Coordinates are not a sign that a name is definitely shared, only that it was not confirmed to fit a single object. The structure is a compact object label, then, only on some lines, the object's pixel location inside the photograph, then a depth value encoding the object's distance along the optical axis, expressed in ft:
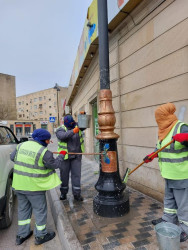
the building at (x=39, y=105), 209.87
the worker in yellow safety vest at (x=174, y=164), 7.64
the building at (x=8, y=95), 146.51
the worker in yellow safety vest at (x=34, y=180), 8.76
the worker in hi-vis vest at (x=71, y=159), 12.71
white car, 9.67
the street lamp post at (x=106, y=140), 10.25
